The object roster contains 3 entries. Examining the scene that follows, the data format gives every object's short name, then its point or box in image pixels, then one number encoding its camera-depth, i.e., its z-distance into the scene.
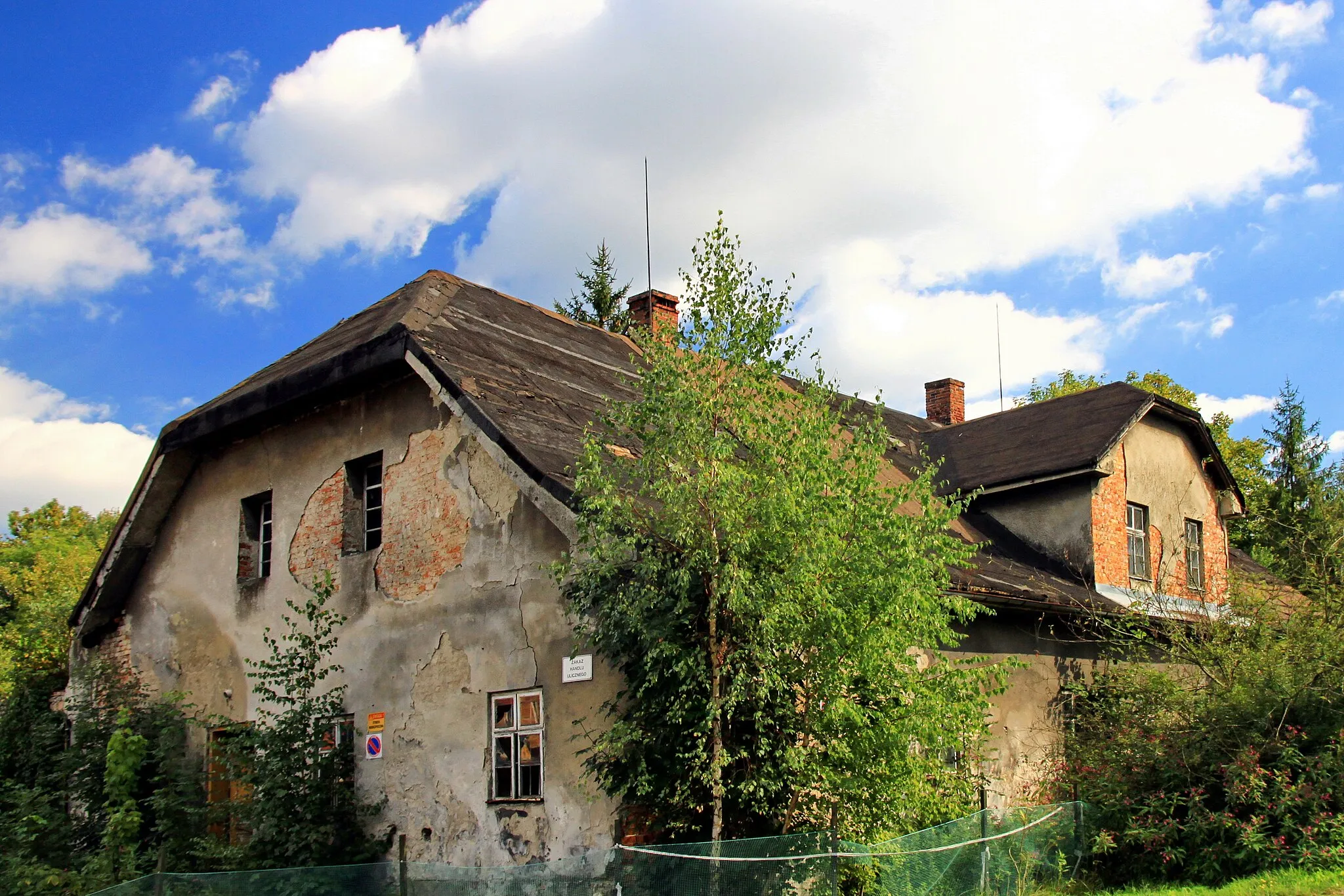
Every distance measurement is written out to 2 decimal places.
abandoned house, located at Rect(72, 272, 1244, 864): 11.10
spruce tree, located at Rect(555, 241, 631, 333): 34.09
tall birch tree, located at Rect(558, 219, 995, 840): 8.77
